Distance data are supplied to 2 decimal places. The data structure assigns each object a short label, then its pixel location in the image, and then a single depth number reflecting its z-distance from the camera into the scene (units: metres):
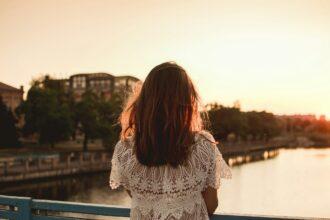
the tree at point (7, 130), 42.75
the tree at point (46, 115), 40.22
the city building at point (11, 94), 66.75
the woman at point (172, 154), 1.99
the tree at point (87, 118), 45.50
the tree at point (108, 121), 46.47
